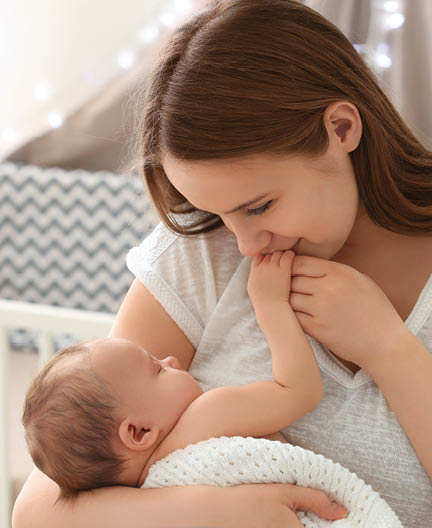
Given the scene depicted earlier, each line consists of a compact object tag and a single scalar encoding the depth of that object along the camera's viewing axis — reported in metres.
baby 0.94
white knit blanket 0.92
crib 2.18
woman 0.90
